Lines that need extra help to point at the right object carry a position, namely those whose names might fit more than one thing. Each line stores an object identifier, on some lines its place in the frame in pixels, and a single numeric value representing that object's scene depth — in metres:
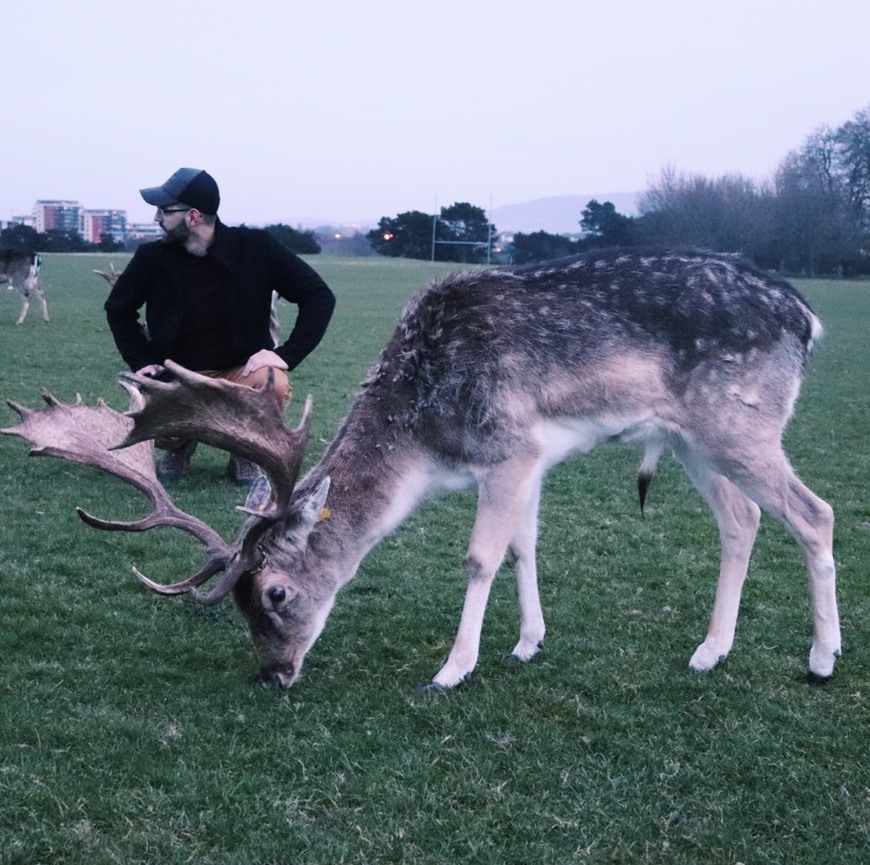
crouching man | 7.04
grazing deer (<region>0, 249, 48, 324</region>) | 25.55
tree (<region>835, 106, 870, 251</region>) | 84.31
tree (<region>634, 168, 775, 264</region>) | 74.19
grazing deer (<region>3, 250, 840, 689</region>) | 5.32
